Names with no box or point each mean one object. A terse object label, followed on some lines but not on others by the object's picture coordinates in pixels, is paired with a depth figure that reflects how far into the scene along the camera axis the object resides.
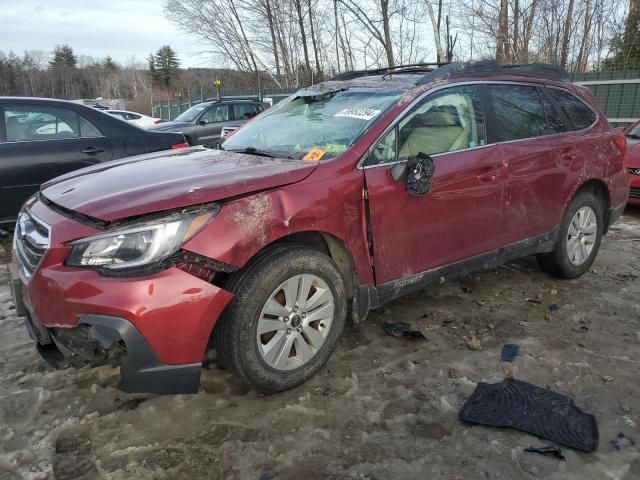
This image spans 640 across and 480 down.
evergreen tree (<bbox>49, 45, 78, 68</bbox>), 102.00
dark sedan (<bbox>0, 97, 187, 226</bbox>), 5.19
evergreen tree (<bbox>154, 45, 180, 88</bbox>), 85.81
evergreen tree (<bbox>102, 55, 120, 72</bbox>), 102.44
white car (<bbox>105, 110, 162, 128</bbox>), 21.34
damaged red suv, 2.25
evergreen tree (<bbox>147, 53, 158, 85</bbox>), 88.25
